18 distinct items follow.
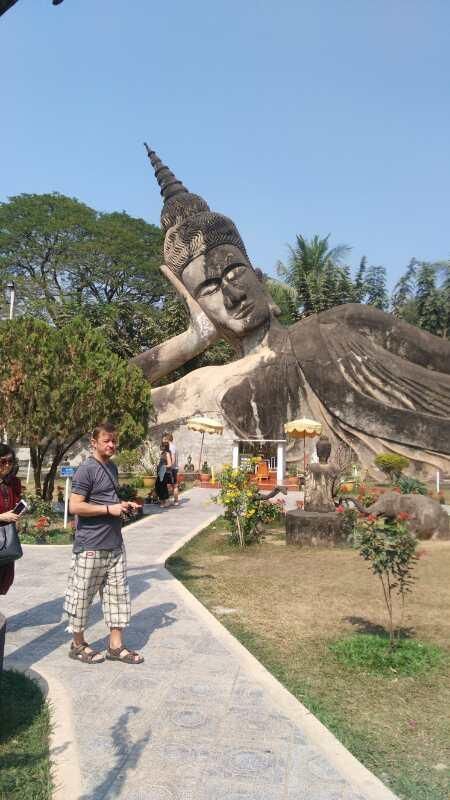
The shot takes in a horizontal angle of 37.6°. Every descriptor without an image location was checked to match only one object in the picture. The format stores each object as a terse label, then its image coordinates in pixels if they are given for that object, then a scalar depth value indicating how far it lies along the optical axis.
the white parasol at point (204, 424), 15.87
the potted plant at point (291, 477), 16.36
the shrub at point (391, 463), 15.54
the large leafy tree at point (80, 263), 28.08
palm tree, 29.57
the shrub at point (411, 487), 11.97
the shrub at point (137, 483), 16.00
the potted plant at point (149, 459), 17.73
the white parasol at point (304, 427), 14.49
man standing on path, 3.91
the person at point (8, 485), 3.79
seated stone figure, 8.66
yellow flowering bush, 8.29
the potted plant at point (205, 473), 16.94
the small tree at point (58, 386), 9.61
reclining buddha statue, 17.25
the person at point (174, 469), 12.10
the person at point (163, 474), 11.98
